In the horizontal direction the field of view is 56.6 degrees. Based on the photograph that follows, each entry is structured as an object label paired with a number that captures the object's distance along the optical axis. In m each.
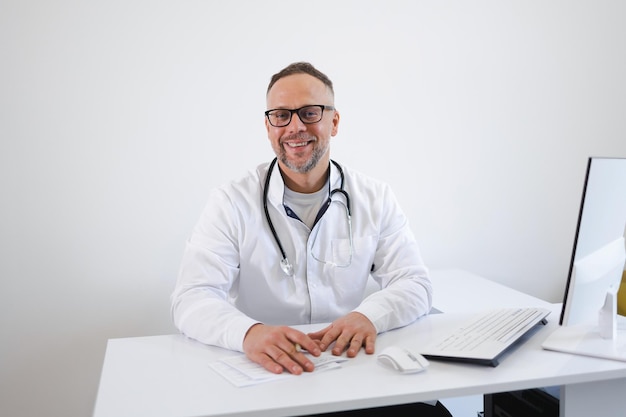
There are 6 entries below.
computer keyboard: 1.32
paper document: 1.17
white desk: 1.05
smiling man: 1.75
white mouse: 1.18
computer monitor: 1.22
